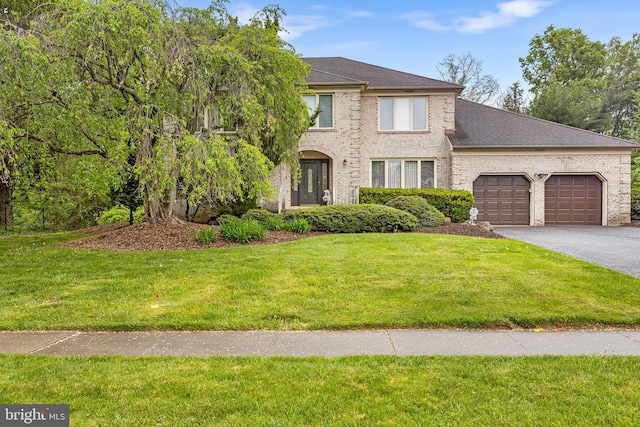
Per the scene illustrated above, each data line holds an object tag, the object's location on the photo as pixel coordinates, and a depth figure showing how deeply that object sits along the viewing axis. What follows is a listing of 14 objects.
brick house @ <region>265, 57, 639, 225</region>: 17.66
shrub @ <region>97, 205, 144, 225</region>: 16.23
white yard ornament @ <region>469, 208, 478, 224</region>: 15.99
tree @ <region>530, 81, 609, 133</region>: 27.39
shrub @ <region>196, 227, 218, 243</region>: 10.05
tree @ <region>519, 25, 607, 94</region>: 34.28
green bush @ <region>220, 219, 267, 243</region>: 10.38
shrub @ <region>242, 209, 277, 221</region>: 14.04
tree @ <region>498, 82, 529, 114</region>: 39.03
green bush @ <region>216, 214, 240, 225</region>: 13.75
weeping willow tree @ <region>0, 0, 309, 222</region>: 8.14
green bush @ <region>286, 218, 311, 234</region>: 12.49
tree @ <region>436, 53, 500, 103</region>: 35.44
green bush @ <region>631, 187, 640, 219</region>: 18.11
